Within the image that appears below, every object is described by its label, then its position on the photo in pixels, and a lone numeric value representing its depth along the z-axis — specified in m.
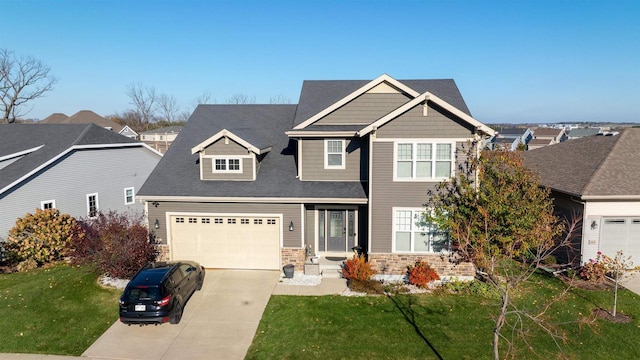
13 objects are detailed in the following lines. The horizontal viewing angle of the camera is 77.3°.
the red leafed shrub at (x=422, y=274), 15.01
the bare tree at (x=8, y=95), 52.16
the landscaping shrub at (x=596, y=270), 15.27
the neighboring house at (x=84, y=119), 62.18
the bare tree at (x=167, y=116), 81.96
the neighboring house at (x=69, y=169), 19.67
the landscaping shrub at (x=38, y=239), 17.27
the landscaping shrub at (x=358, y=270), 15.23
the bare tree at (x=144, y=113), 78.12
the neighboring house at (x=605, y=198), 16.16
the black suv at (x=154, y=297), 11.75
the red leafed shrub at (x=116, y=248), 15.52
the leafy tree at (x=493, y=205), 14.02
